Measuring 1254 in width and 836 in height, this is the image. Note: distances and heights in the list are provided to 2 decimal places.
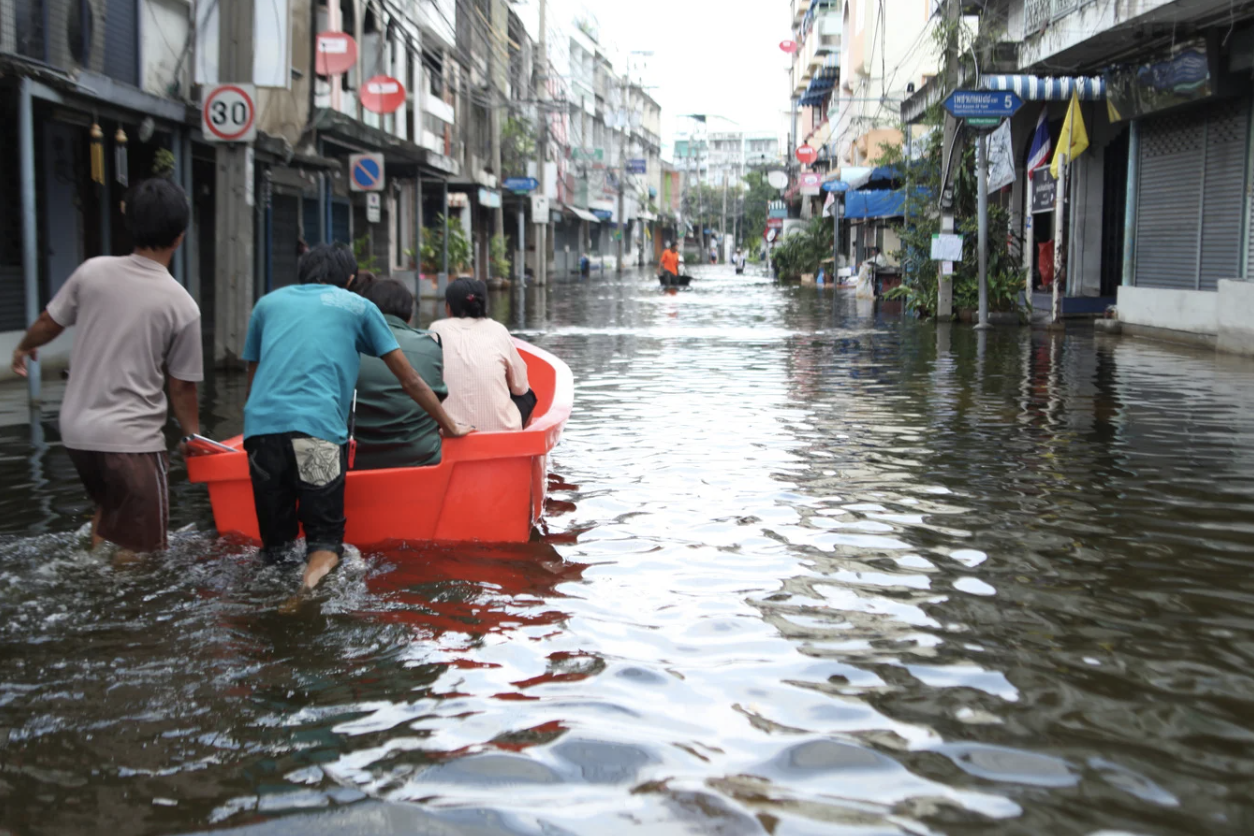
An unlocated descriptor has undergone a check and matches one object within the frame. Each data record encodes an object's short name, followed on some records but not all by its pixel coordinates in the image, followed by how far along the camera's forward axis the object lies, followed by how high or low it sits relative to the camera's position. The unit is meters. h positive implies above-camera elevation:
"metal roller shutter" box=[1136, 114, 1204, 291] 18.20 +1.20
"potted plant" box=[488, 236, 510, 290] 39.91 +0.48
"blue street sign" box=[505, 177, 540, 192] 38.38 +2.80
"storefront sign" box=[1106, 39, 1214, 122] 16.73 +2.77
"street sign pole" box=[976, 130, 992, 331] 19.45 +1.12
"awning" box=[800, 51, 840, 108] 56.31 +8.92
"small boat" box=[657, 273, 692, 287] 42.50 +0.00
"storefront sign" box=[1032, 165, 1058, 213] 24.05 +1.78
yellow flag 18.88 +2.16
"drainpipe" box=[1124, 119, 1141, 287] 20.12 +1.18
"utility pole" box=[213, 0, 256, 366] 12.65 +0.71
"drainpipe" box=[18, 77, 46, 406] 10.78 +0.59
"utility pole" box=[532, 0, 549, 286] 40.62 +3.99
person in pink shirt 6.64 -0.44
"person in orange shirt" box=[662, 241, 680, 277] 42.00 +0.62
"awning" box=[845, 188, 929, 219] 31.52 +1.95
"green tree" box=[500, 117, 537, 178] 43.56 +4.56
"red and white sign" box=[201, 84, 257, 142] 12.44 +1.54
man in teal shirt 4.99 -0.49
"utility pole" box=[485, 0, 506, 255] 38.84 +6.31
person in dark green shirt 5.92 -0.61
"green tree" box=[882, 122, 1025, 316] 21.34 +0.70
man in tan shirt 4.89 -0.27
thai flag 23.22 +2.51
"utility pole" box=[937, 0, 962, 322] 19.87 +1.95
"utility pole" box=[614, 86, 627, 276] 71.64 +7.39
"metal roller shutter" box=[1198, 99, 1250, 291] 16.75 +1.22
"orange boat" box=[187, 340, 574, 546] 5.65 -0.95
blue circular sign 21.61 +1.74
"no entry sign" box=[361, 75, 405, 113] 24.02 +3.38
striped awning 19.39 +3.01
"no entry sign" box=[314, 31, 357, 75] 20.28 +3.51
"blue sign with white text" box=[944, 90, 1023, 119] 17.80 +2.47
